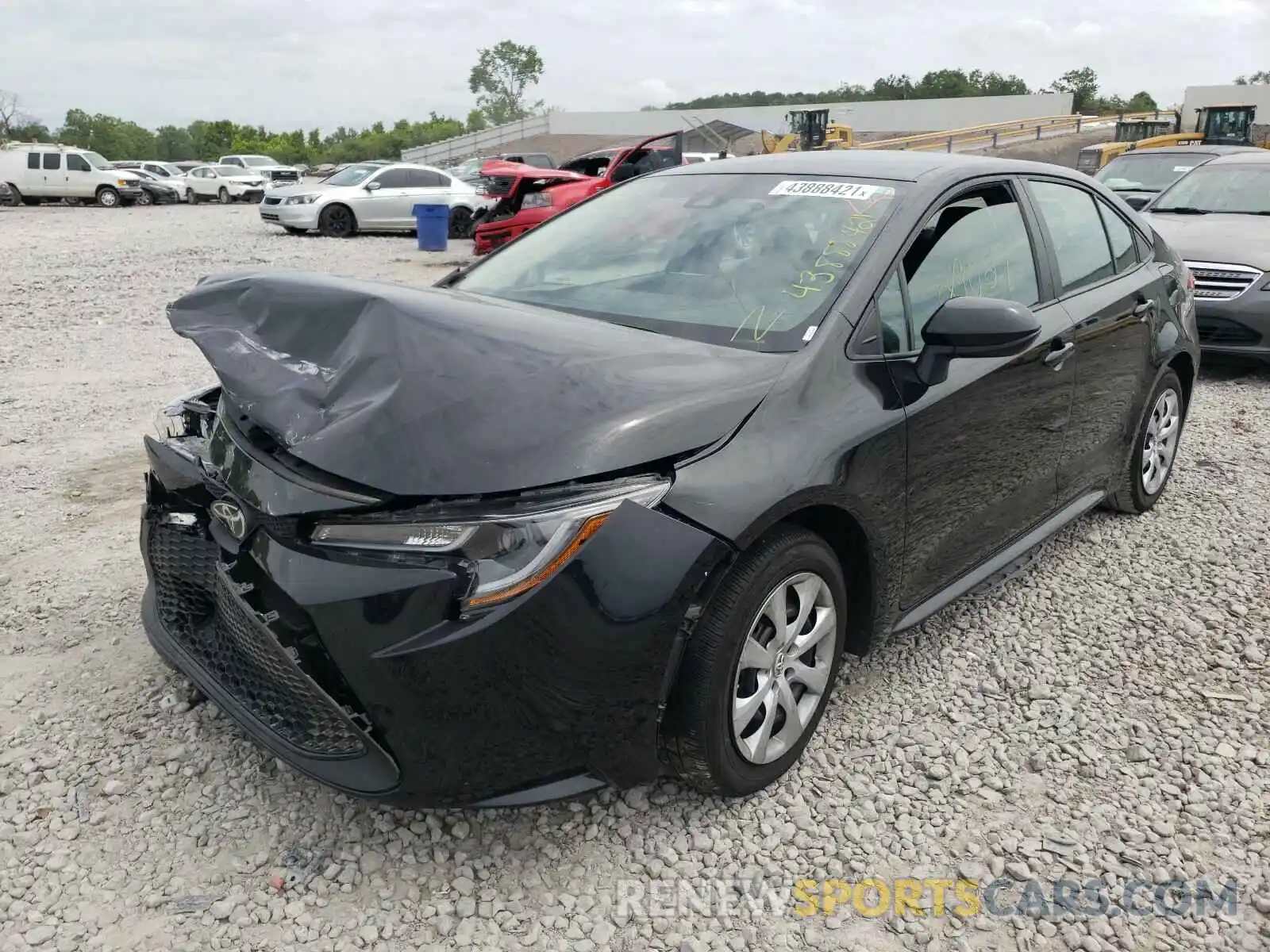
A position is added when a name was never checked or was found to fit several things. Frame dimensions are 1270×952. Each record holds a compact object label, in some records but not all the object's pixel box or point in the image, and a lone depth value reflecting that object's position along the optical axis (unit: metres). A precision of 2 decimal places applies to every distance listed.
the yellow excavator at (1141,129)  32.34
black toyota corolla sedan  2.05
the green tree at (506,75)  118.50
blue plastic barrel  16.41
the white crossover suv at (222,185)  33.84
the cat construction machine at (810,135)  33.19
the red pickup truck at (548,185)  12.70
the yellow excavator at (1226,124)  27.12
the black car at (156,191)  30.54
